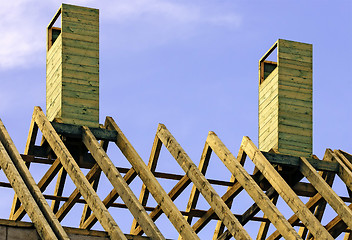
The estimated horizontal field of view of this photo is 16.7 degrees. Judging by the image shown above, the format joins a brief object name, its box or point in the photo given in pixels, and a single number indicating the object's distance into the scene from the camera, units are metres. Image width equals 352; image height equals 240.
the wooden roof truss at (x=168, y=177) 26.45
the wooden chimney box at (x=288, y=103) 32.38
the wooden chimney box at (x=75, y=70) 29.91
